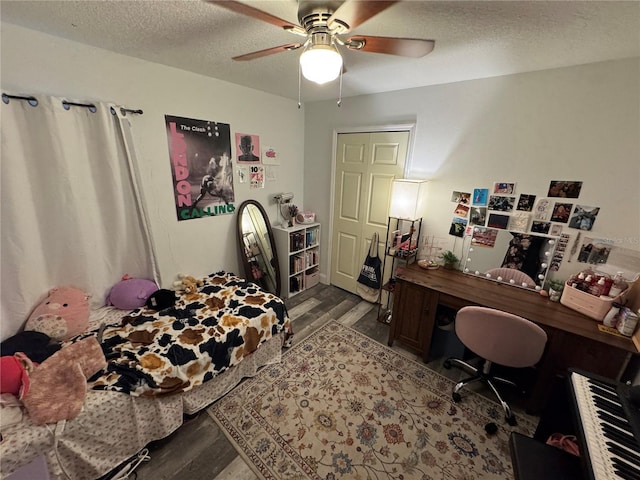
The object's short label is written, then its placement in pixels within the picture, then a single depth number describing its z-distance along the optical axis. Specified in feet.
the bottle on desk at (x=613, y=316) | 5.24
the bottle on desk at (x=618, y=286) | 5.39
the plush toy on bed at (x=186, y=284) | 7.57
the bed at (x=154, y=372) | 3.98
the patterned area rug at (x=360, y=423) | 4.80
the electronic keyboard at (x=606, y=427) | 2.88
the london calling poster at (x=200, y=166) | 7.25
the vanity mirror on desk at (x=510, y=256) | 6.58
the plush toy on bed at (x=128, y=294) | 6.45
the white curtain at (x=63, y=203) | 4.96
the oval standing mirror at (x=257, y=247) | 9.22
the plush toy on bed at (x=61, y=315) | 5.19
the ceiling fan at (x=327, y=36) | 3.31
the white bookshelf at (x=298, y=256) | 10.04
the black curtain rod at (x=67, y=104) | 4.67
